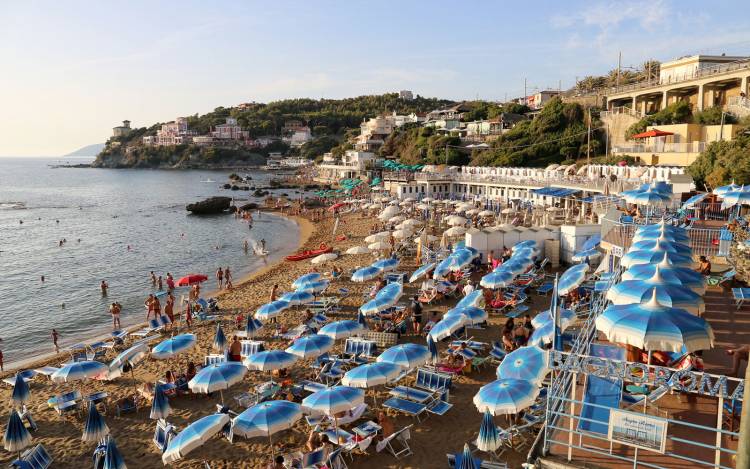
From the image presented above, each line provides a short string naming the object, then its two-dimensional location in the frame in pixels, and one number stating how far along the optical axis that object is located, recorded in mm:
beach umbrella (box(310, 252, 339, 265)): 23719
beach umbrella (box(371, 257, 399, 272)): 19244
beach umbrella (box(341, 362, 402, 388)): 9836
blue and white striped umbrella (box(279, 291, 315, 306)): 16812
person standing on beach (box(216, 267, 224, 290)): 25344
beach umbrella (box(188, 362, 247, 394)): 10523
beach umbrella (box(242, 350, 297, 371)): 11164
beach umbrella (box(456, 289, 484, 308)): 14242
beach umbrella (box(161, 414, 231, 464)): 8578
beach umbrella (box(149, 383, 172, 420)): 10320
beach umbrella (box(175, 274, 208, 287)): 21453
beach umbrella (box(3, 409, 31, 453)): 9484
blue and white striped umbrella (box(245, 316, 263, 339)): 15266
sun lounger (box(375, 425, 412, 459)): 9227
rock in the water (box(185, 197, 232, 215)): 56312
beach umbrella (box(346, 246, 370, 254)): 24375
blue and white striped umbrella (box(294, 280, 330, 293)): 18125
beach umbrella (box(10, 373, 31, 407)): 11461
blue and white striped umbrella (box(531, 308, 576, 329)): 11852
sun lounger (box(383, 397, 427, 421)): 10266
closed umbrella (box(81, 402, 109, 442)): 9836
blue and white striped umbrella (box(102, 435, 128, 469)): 8164
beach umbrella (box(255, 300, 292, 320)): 15830
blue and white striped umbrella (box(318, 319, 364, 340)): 12977
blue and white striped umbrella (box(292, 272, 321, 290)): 18597
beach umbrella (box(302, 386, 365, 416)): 8922
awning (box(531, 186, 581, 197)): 30000
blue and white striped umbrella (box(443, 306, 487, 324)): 12938
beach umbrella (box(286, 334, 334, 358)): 11852
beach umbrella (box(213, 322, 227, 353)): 14084
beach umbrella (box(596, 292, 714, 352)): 6328
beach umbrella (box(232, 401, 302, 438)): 8633
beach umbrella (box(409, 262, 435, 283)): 18602
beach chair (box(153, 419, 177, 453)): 9688
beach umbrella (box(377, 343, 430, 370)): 10523
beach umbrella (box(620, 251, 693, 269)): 11031
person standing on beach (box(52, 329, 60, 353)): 17703
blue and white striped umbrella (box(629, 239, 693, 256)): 11477
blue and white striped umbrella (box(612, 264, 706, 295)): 8345
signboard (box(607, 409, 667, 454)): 5070
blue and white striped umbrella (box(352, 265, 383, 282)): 18703
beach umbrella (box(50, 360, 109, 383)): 11875
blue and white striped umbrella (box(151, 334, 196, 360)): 13047
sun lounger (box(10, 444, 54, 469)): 9211
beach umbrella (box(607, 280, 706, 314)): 7930
